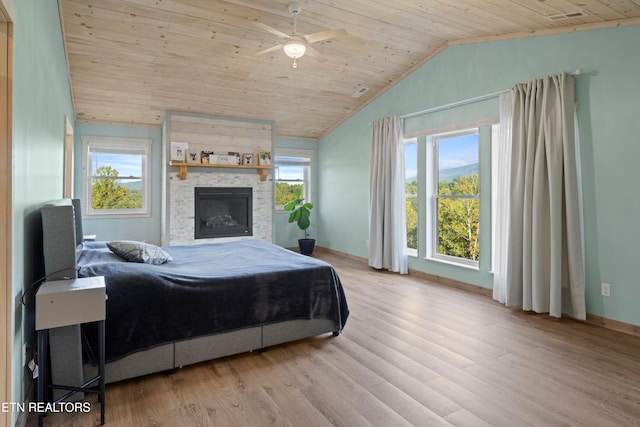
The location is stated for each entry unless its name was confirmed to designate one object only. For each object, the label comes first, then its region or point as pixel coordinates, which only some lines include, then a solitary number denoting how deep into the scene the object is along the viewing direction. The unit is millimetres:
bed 2088
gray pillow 2881
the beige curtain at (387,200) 5543
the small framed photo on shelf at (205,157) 5926
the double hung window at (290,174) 7586
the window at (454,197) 4730
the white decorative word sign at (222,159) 5993
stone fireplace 5852
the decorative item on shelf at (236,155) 6176
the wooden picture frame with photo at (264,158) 6412
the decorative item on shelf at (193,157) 5840
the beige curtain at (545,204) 3465
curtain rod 4085
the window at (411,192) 5508
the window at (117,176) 5844
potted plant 7098
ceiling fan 3297
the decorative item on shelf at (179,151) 5730
